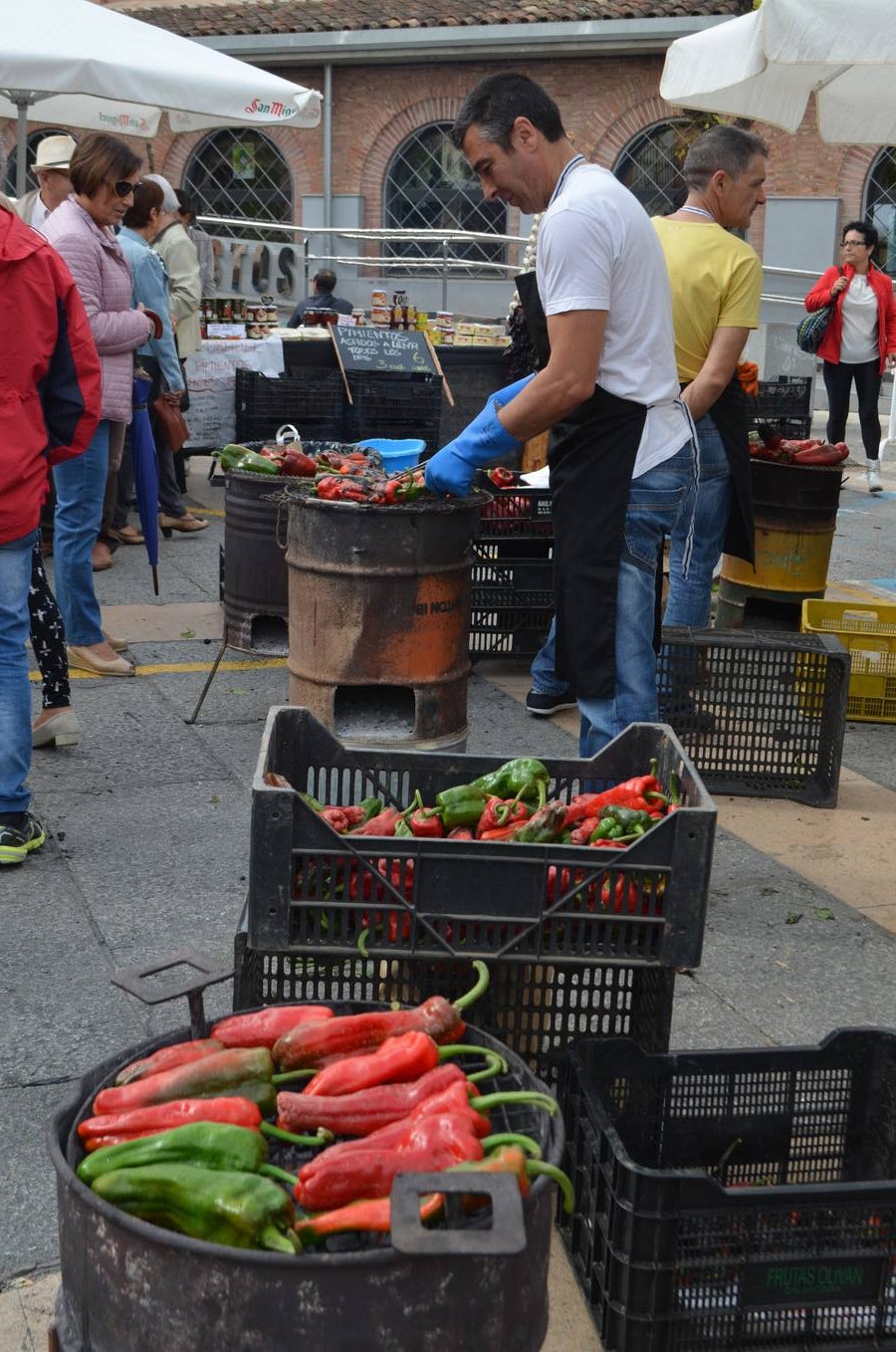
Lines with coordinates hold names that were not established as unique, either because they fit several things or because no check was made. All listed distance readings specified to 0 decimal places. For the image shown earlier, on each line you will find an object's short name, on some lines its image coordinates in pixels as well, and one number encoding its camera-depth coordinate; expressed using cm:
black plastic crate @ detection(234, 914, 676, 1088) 293
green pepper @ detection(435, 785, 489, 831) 322
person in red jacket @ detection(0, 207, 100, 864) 442
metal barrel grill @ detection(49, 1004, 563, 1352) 190
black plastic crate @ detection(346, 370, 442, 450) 1011
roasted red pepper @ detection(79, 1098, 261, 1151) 217
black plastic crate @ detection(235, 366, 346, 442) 984
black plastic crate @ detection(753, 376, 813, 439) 1026
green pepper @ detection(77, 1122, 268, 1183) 208
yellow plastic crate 664
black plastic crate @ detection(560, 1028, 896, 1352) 246
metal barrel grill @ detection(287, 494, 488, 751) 512
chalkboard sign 1069
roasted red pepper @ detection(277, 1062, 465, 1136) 221
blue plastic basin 666
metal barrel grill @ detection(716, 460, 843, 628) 766
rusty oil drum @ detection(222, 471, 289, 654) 636
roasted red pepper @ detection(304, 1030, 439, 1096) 227
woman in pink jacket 648
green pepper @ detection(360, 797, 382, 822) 321
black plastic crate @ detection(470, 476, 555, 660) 712
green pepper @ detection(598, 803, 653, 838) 303
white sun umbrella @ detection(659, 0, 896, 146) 670
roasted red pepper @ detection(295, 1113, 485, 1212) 205
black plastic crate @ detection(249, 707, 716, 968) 278
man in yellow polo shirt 573
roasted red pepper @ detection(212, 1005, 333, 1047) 244
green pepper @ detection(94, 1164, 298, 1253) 198
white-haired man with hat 927
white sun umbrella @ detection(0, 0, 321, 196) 929
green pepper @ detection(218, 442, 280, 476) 638
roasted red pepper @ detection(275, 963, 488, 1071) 238
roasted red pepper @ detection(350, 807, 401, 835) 305
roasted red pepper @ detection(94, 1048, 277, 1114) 224
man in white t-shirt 397
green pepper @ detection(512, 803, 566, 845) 303
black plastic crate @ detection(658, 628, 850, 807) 570
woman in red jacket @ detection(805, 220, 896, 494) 1310
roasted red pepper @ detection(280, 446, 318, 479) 634
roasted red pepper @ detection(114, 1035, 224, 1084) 233
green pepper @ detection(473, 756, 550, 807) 326
